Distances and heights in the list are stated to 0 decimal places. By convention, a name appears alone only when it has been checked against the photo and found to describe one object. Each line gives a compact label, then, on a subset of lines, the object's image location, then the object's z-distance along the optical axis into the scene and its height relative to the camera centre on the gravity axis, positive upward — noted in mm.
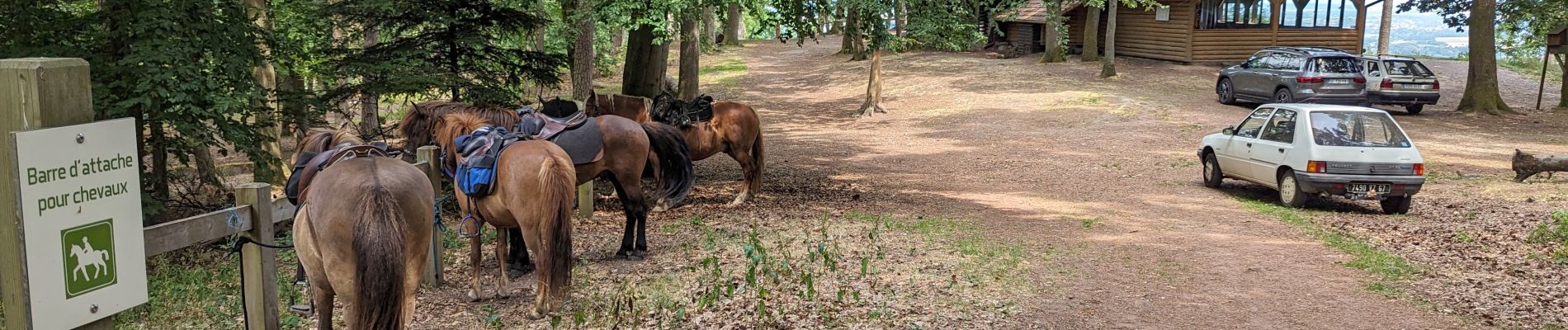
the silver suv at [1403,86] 23125 -893
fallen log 13992 -1570
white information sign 3250 -609
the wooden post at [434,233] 7656 -1449
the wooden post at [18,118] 3248 -273
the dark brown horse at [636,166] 9141 -1143
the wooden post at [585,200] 11406 -1775
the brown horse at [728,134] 12828 -1186
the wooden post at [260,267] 5254 -1176
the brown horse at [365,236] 4910 -964
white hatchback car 11992 -1298
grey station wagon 22641 -764
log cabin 33031 +511
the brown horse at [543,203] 6809 -1091
